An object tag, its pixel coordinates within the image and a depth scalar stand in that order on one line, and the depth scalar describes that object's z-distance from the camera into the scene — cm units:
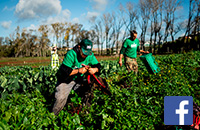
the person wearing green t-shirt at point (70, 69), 290
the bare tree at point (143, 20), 3762
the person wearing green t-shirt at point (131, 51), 540
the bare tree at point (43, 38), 5416
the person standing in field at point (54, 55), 823
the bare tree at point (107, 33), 5288
